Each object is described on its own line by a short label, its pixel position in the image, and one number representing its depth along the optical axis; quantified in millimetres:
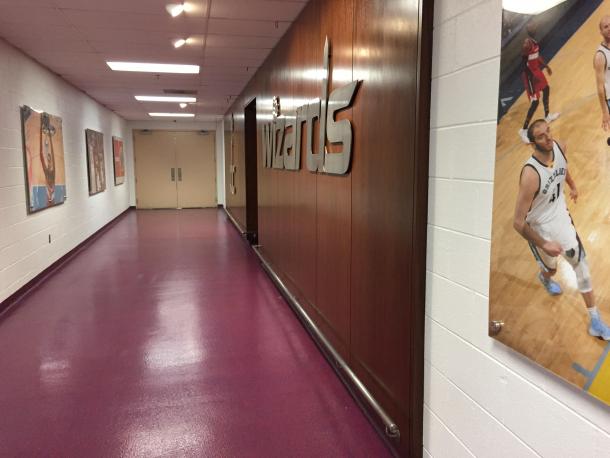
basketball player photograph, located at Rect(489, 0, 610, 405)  1161
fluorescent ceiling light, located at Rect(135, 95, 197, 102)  9602
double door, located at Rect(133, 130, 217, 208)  15273
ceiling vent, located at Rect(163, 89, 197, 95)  8797
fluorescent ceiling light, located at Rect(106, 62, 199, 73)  6516
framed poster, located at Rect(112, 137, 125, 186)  12305
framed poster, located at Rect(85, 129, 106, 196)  9008
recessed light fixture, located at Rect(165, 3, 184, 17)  4035
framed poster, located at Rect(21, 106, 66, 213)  5590
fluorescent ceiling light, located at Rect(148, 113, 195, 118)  13083
